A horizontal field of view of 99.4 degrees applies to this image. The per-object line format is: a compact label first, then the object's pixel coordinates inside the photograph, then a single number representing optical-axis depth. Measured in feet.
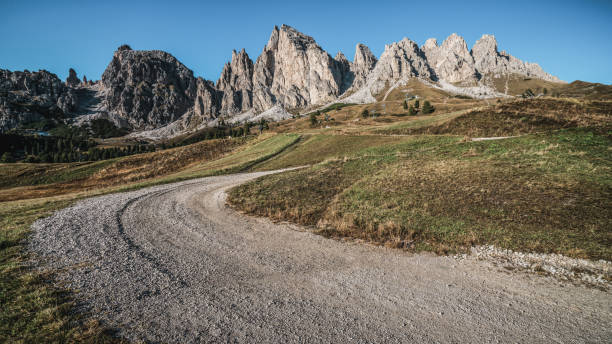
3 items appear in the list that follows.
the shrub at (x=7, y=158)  543.72
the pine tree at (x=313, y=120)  509.76
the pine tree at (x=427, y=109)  440.45
